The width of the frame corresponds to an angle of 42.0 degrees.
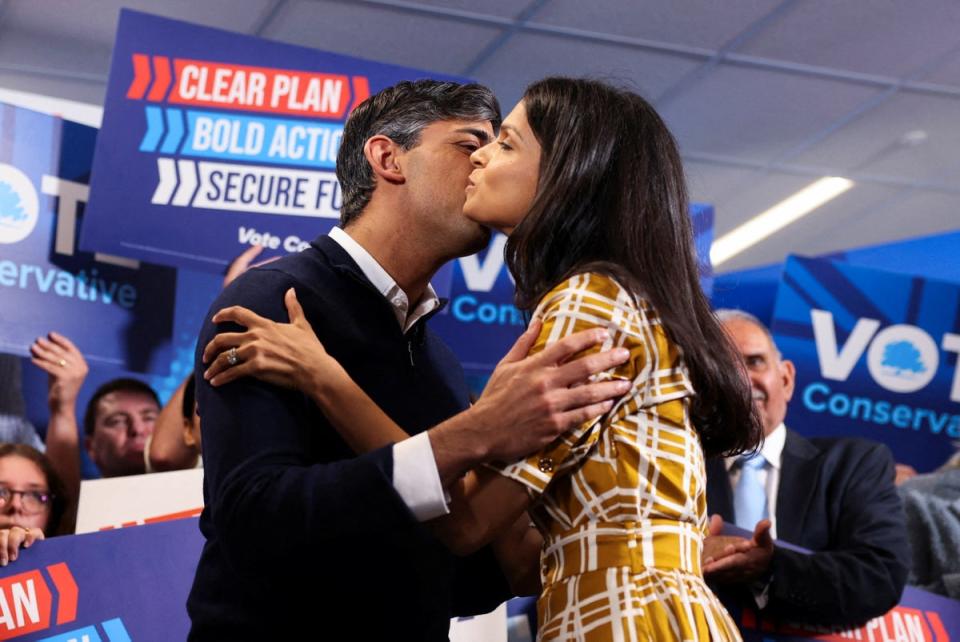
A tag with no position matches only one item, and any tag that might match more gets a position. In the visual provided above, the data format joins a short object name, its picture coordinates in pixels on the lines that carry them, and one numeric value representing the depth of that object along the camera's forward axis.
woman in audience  3.03
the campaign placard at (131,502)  2.92
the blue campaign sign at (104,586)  2.37
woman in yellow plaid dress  1.49
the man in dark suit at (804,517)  2.68
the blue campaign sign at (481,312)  3.57
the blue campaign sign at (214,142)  3.16
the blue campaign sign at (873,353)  3.74
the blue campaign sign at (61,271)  3.29
